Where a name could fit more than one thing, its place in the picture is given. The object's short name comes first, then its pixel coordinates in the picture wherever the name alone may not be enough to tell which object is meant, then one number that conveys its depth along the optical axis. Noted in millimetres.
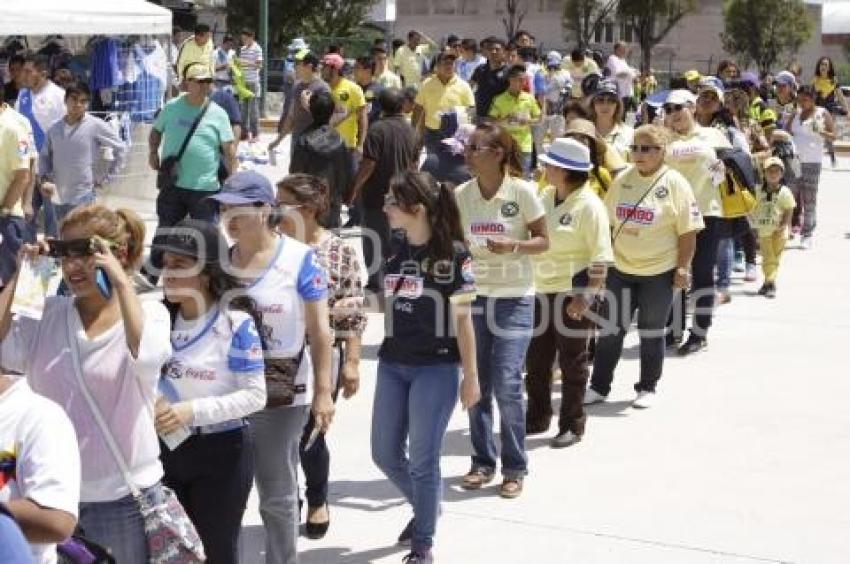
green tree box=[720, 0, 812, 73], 55062
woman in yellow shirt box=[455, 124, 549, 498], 6312
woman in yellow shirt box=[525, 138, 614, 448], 7062
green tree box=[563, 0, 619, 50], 56438
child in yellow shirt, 11570
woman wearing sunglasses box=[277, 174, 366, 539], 5348
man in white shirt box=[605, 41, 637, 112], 21562
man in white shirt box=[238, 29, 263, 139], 22602
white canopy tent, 11938
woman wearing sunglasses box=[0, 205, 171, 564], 3701
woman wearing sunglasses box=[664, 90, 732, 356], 9406
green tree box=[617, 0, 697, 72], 54375
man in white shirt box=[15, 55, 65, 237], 10930
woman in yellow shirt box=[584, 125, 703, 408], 7914
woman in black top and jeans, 5301
